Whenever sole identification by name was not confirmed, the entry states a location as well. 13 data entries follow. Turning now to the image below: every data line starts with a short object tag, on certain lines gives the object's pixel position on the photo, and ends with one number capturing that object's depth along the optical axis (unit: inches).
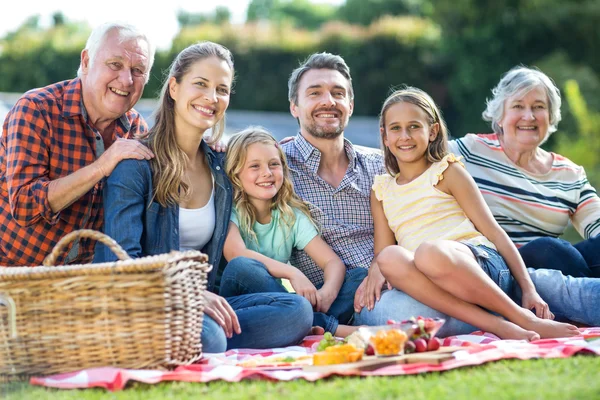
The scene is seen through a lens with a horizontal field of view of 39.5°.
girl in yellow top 159.8
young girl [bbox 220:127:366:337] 173.5
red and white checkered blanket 127.6
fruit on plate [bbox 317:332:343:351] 148.9
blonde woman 157.6
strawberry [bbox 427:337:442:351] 138.6
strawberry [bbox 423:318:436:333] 142.1
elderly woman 198.1
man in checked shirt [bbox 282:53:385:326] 191.6
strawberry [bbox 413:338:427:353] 137.5
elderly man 161.5
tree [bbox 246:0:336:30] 1876.2
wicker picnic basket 129.8
